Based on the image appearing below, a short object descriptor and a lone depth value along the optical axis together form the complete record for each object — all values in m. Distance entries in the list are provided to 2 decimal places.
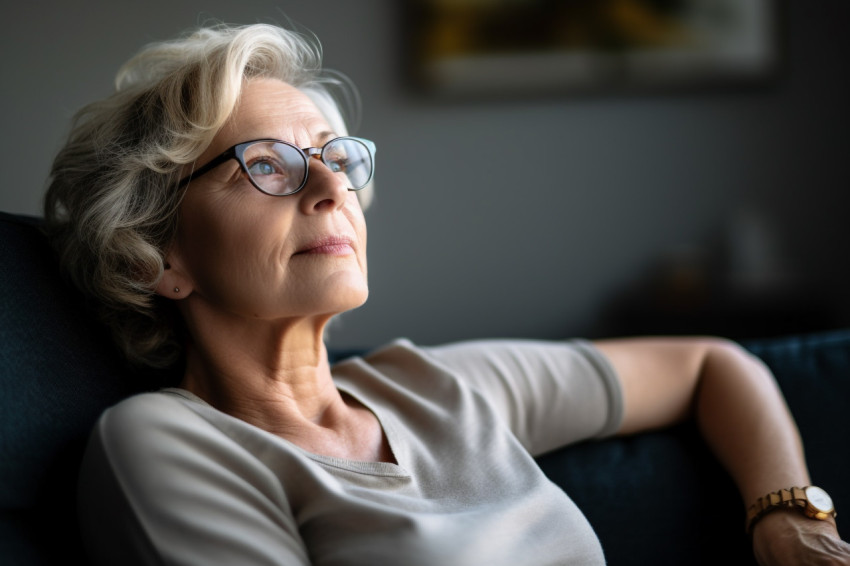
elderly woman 0.92
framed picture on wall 3.42
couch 0.97
